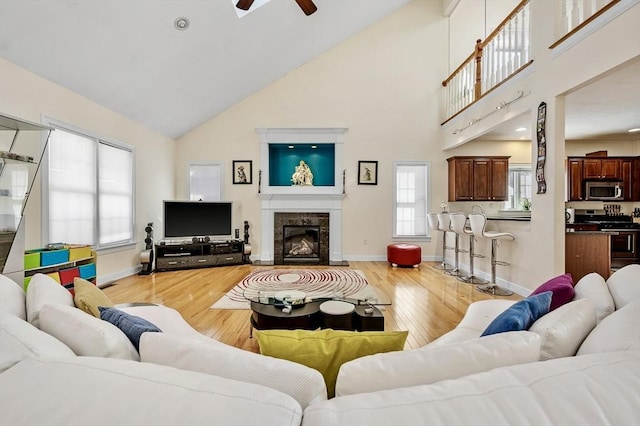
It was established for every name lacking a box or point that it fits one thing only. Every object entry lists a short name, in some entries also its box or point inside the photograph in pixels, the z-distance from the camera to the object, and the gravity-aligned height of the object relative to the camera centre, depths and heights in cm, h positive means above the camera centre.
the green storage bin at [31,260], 291 -46
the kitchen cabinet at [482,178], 610 +66
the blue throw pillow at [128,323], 98 -38
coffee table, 228 -81
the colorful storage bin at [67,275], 318 -67
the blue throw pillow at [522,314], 104 -38
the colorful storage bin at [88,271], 343 -67
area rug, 354 -107
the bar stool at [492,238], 414 -38
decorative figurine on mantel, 664 +78
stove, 560 -16
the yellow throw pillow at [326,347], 92 -42
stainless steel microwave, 598 +40
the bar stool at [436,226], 583 -29
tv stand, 548 -80
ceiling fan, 360 +258
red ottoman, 587 -86
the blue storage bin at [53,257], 304 -45
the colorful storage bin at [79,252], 335 -45
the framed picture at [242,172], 658 +87
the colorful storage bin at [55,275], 309 -64
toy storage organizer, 298 -54
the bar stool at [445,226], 531 -26
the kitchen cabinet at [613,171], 596 +78
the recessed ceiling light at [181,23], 378 +239
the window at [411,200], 660 +24
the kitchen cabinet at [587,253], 382 -55
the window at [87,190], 375 +32
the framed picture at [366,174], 655 +81
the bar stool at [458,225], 484 -23
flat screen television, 572 -13
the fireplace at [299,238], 641 -57
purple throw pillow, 134 -37
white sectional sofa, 55 -36
